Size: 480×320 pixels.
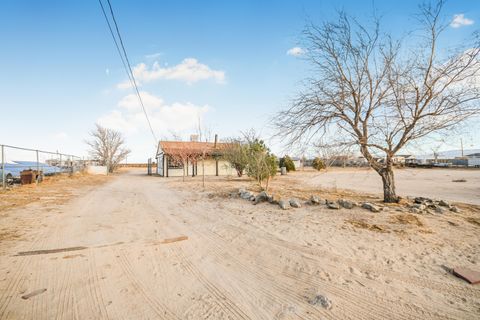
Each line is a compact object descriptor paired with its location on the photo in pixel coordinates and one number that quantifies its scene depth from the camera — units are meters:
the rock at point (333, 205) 6.21
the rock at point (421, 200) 6.80
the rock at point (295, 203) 6.70
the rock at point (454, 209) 5.99
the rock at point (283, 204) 6.54
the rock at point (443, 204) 6.40
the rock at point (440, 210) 5.81
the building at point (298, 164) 42.76
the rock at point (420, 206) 5.90
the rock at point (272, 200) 7.25
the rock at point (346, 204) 6.24
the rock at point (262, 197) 7.57
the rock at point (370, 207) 5.80
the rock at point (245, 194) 8.27
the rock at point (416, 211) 5.75
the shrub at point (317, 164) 28.67
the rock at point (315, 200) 6.79
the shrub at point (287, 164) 30.14
